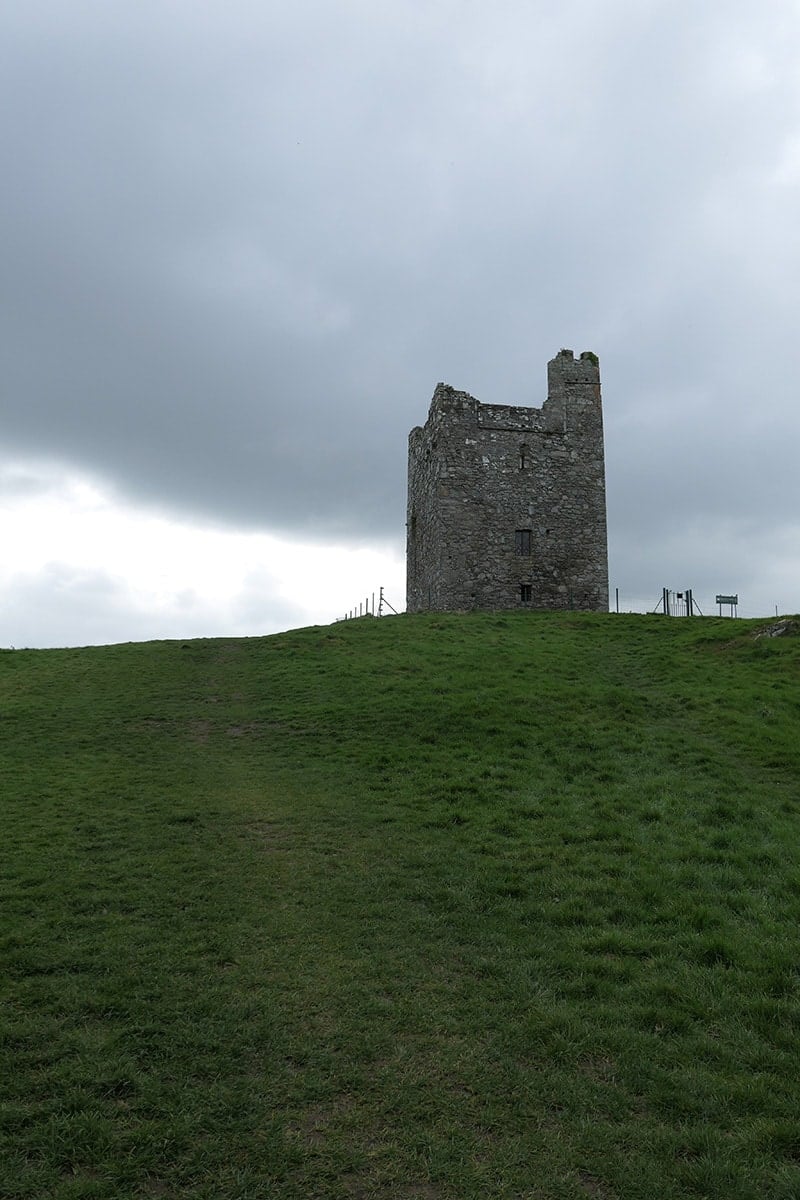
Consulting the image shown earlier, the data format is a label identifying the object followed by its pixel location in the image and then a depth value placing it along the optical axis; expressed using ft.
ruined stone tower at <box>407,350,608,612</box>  133.80
